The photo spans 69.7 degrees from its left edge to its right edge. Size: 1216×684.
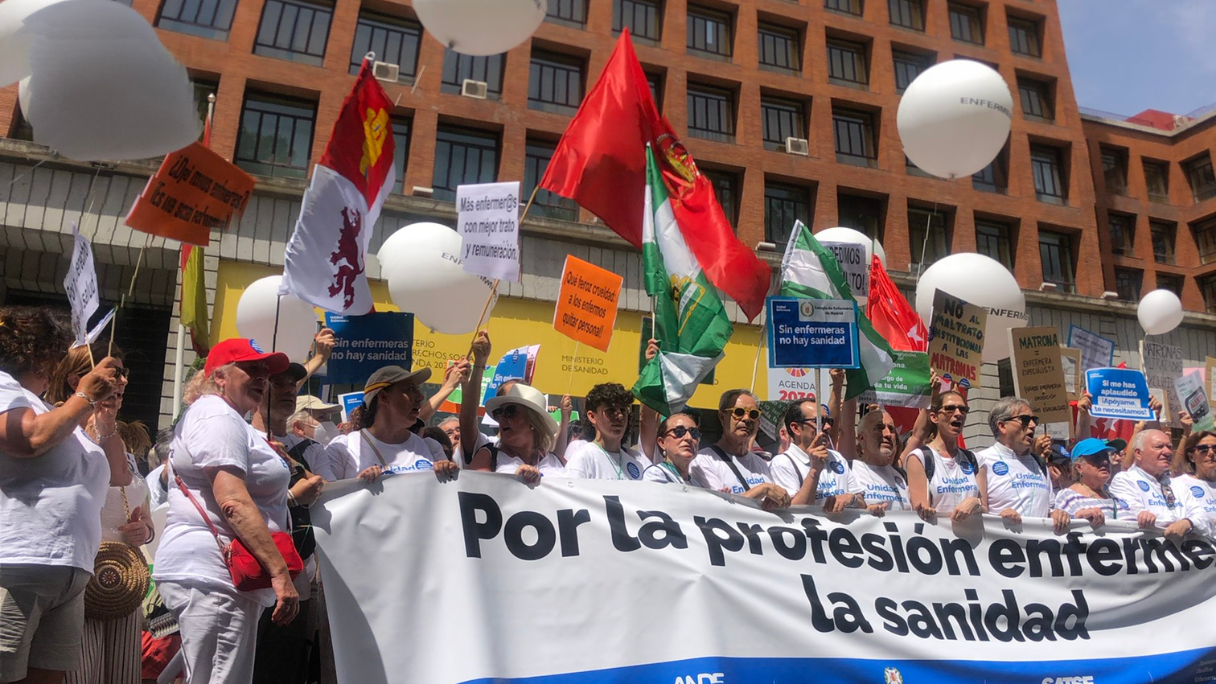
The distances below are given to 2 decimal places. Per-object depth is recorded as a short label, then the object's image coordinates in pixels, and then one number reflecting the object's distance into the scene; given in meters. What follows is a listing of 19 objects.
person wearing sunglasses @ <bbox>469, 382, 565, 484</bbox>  4.70
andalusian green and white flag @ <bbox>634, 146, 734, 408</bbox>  5.35
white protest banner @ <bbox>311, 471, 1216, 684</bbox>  3.86
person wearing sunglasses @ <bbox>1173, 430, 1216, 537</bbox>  6.06
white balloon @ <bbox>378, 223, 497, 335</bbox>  8.63
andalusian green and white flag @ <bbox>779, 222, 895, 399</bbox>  6.23
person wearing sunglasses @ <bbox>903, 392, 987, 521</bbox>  5.34
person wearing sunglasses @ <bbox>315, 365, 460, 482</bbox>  4.39
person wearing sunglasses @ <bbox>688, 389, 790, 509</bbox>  5.12
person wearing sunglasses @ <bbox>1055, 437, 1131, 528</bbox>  5.96
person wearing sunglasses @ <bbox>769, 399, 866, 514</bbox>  4.90
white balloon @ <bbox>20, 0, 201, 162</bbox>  3.75
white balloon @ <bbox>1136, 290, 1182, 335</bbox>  14.20
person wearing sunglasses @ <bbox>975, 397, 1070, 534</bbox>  5.52
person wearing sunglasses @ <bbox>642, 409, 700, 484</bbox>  4.88
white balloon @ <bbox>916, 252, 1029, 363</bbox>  9.83
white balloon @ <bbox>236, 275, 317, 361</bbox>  9.05
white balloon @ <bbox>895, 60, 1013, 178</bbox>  8.50
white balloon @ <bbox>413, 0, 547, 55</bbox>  7.47
